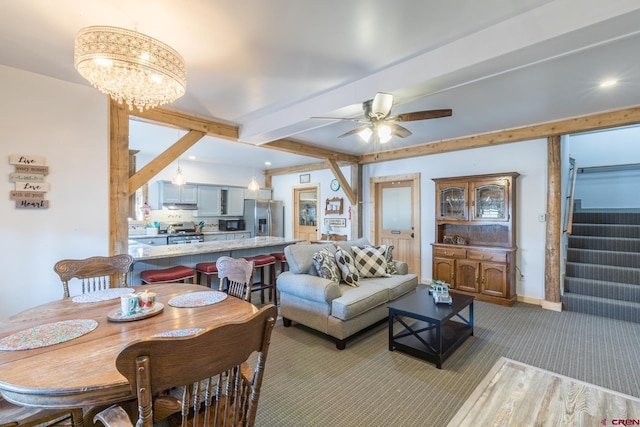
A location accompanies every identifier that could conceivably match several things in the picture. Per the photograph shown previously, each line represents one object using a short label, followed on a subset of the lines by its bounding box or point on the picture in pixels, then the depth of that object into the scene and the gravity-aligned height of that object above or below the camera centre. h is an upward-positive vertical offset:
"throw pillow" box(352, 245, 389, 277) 3.85 -0.65
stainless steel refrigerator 7.30 -0.05
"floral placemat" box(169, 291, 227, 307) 1.86 -0.58
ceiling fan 2.51 +0.92
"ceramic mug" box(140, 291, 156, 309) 1.70 -0.51
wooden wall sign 2.54 +0.30
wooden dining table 1.00 -0.59
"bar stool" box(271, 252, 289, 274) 4.42 -0.70
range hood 6.09 +0.18
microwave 7.11 -0.27
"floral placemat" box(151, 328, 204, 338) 1.37 -0.58
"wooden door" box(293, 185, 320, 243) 7.29 +0.03
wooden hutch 4.23 -0.37
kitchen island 3.31 -0.48
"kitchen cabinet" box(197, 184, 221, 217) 6.56 +0.33
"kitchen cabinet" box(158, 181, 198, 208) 5.94 +0.45
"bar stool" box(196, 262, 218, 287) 3.49 -0.68
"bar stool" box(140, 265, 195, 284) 3.09 -0.67
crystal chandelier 1.61 +0.89
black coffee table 2.58 -1.23
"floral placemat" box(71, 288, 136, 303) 1.93 -0.57
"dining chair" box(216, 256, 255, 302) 2.21 -0.49
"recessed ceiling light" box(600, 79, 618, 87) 2.70 +1.26
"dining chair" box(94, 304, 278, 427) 0.77 -0.46
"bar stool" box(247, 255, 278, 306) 3.84 -0.80
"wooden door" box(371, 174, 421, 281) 5.49 -0.02
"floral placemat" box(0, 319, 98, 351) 1.27 -0.58
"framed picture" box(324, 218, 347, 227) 6.63 -0.19
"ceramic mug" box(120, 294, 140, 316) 1.62 -0.52
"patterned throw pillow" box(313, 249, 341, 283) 3.31 -0.61
